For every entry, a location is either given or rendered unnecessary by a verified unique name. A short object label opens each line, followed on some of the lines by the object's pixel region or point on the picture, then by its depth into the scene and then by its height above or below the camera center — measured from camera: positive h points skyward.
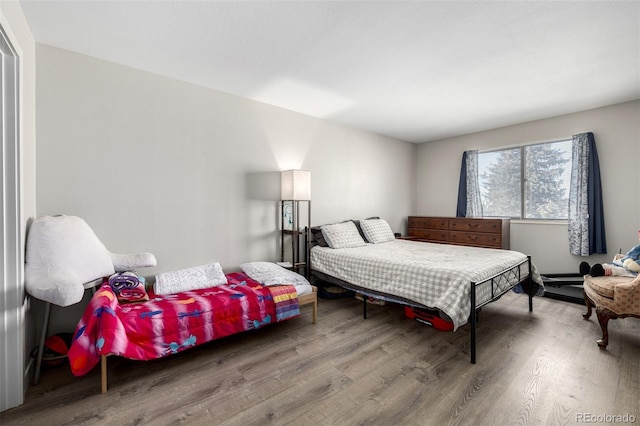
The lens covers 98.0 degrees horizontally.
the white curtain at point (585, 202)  3.68 +0.12
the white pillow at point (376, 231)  4.13 -0.32
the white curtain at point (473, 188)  4.85 +0.39
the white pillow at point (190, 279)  2.42 -0.65
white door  1.58 -0.21
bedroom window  4.11 +0.48
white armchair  1.65 -0.36
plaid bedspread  2.22 -0.57
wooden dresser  4.23 -0.34
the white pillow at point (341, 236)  3.66 -0.35
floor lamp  3.44 +0.02
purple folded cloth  2.13 -0.61
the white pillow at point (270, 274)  2.68 -0.66
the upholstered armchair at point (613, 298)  2.15 -0.71
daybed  1.71 -0.80
